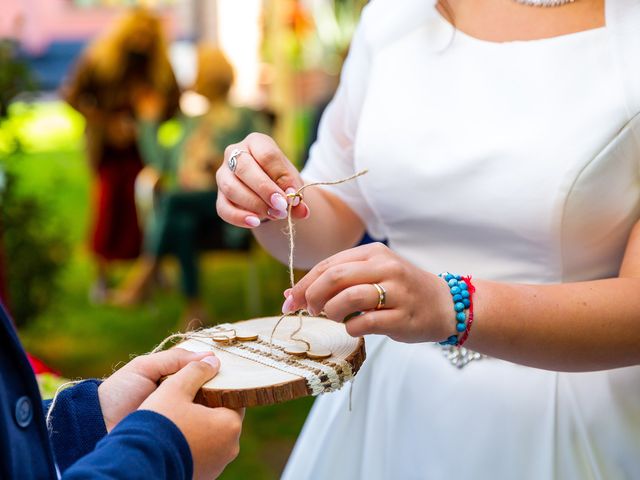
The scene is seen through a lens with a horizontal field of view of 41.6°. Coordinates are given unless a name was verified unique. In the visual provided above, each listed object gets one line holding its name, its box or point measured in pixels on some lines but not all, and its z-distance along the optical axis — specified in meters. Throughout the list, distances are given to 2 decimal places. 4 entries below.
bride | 1.19
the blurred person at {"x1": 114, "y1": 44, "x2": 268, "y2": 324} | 5.57
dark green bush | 4.63
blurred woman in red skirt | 6.03
